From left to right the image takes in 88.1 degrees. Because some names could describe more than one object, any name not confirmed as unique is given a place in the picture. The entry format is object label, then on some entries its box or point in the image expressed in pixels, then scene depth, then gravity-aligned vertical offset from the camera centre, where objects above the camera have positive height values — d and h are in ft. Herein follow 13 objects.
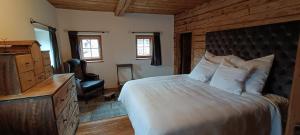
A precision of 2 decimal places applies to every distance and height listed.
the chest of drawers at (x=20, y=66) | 4.31 -0.34
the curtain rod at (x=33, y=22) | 7.58 +1.69
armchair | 11.10 -2.15
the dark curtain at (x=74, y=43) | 12.83 +0.92
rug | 9.13 -3.65
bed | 4.49 -1.79
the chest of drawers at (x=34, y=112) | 4.42 -1.70
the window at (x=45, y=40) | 10.22 +0.99
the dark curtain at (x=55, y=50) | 10.24 +0.30
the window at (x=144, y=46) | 15.48 +0.68
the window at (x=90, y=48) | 13.89 +0.52
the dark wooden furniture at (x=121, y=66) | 14.79 -1.32
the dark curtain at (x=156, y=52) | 15.30 +0.05
